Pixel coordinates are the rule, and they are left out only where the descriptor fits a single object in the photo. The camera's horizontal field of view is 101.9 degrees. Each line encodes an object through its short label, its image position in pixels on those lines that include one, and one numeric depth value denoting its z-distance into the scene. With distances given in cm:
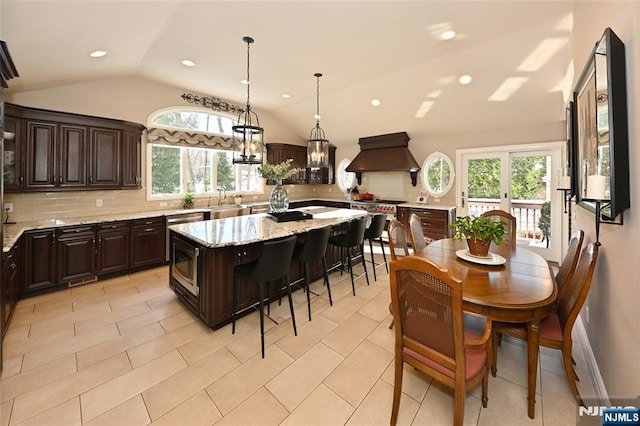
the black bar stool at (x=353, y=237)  349
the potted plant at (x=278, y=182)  335
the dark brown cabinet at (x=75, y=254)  347
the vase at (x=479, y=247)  220
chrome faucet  601
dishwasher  448
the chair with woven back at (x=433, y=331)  129
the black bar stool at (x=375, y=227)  393
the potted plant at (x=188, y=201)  524
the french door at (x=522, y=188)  468
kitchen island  256
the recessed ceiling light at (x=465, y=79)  416
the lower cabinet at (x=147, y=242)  414
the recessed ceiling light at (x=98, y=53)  314
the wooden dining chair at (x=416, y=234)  297
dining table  152
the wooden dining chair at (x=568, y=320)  158
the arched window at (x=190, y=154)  500
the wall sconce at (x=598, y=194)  150
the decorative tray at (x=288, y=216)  349
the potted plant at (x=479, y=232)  212
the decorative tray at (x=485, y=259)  212
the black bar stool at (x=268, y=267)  231
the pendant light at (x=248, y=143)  321
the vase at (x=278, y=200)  372
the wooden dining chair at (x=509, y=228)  307
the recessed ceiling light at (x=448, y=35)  326
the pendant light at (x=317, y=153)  377
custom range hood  605
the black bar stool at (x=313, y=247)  285
